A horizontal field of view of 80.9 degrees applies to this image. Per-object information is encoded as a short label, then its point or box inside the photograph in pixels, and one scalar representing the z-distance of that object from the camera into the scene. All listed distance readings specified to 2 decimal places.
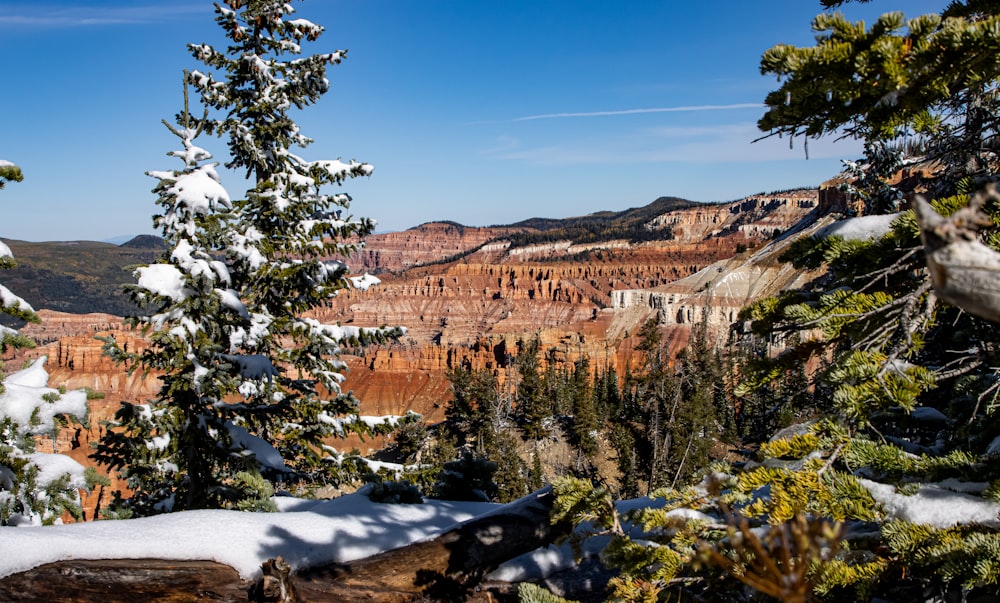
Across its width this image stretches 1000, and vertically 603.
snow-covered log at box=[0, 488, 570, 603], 5.24
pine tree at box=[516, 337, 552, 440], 61.84
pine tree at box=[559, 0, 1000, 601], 3.30
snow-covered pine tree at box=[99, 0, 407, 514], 8.96
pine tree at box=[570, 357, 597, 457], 55.47
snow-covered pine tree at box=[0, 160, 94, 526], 7.34
